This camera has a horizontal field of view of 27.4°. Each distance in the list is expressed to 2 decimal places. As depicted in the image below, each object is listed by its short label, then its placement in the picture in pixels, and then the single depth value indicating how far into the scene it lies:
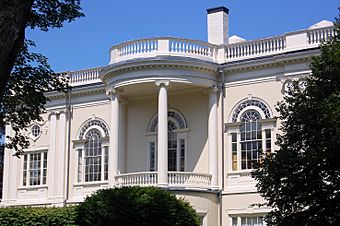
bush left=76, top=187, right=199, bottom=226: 23.69
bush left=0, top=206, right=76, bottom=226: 27.09
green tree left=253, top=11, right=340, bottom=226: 17.27
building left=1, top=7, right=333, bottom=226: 29.14
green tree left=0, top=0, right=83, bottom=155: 17.06
